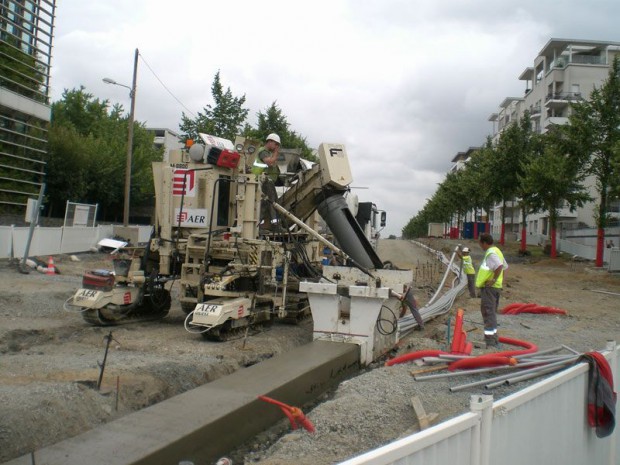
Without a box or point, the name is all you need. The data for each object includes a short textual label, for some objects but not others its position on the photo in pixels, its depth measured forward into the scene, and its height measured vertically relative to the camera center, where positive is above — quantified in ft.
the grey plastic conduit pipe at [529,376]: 18.77 -3.71
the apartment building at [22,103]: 92.84 +20.63
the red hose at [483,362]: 20.27 -3.63
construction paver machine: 28.43 -1.06
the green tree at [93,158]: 111.65 +15.06
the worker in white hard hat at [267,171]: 33.35 +4.11
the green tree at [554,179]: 91.40 +13.23
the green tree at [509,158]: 116.06 +19.95
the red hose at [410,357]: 23.37 -4.26
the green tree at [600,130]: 87.20 +20.32
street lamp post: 81.75 +15.73
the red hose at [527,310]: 41.47 -3.47
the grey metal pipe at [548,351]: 21.64 -3.35
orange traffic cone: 56.59 -3.80
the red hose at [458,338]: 24.35 -3.42
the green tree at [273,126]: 114.52 +23.16
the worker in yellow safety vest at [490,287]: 27.84 -1.41
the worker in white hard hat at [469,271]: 52.19 -1.27
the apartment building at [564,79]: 193.26 +62.33
